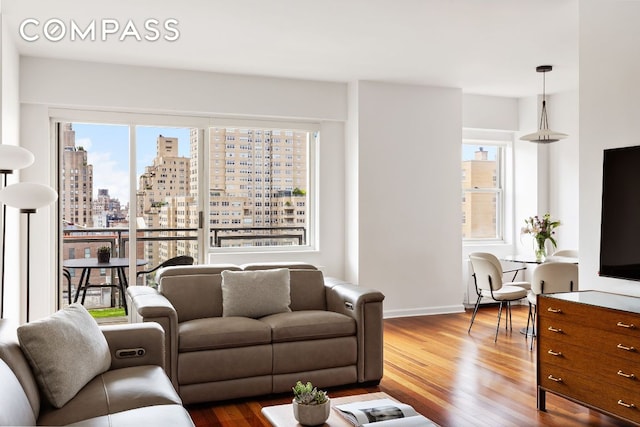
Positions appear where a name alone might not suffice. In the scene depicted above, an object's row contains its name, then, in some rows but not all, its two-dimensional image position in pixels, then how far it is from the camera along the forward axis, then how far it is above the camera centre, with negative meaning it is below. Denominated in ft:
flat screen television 11.29 -0.03
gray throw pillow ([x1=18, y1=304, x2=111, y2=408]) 8.08 -2.11
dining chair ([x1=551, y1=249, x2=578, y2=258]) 20.33 -1.45
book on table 7.91 -2.91
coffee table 8.20 -3.02
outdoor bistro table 18.58 -1.86
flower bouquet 19.48 -0.71
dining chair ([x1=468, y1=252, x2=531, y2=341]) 18.34 -2.27
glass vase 19.49 -1.33
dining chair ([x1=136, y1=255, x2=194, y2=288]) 19.72 -1.76
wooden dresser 10.00 -2.59
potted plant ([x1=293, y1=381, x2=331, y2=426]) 8.07 -2.76
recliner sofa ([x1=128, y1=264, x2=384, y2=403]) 12.14 -2.81
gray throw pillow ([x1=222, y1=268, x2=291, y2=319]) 14.02 -2.03
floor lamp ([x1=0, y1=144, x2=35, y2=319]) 10.99 +1.01
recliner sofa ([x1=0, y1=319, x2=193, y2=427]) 6.88 -2.67
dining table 18.97 -1.61
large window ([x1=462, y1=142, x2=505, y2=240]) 25.43 +0.94
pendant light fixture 18.80 +2.54
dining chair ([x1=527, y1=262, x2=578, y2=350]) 16.39 -1.87
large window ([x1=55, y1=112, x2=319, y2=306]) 18.86 +0.84
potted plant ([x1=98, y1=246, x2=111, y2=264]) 18.90 -1.45
